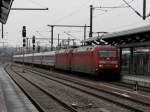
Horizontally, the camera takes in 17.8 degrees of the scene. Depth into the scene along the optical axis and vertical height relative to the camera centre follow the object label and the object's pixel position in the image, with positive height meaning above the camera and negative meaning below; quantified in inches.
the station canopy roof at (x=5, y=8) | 811.6 +89.9
